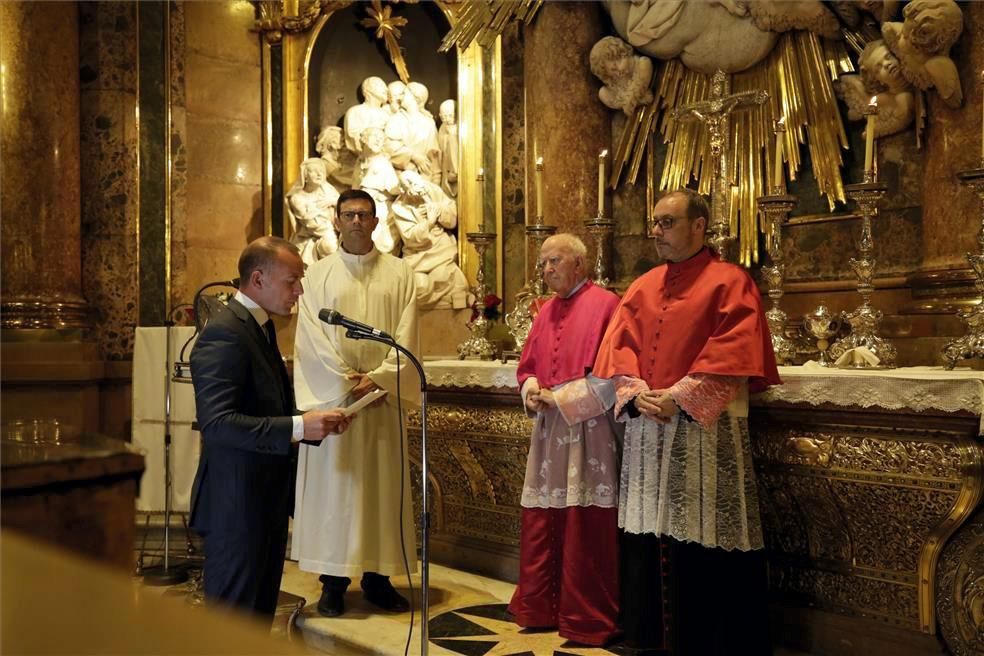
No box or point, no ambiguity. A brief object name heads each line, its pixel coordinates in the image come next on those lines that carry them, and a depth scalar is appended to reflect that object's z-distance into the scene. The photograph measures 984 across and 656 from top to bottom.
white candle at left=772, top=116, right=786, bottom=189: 4.47
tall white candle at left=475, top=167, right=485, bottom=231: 7.09
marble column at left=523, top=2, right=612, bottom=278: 6.45
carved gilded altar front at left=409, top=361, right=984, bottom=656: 3.47
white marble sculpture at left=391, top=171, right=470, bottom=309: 7.14
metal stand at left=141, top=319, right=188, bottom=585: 5.48
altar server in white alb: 4.52
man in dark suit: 3.00
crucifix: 4.86
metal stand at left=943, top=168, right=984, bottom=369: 3.76
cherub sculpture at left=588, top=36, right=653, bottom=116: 6.26
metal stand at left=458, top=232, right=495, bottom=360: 5.76
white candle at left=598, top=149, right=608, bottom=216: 5.00
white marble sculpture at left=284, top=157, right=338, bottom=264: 7.27
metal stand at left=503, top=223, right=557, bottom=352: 5.33
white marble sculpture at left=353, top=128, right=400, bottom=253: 7.23
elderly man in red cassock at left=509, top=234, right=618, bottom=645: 4.22
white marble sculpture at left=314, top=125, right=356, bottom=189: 7.62
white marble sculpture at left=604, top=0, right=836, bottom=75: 5.47
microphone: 3.11
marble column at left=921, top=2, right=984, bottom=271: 4.61
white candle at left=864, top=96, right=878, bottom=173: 4.12
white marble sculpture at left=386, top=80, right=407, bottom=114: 7.49
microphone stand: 3.18
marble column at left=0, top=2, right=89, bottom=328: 6.68
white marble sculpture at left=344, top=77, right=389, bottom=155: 7.49
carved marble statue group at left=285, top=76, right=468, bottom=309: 7.19
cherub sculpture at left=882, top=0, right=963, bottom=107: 4.55
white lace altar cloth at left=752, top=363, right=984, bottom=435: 3.40
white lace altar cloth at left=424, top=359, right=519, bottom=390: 5.04
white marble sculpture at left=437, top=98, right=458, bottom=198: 7.43
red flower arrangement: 6.16
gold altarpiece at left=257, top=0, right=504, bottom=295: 7.35
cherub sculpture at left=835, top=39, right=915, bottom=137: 4.97
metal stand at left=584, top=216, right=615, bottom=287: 4.97
